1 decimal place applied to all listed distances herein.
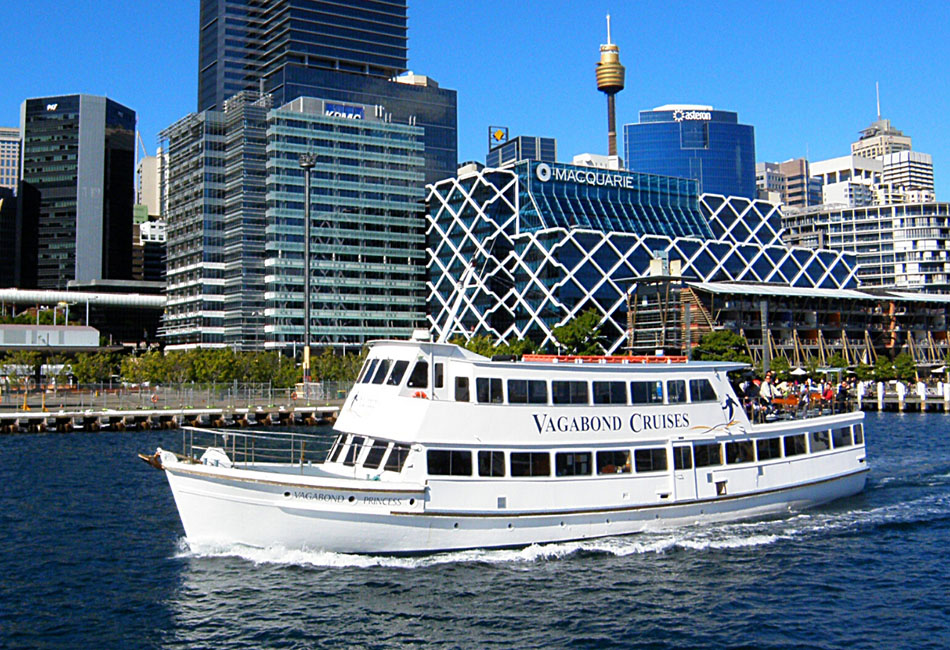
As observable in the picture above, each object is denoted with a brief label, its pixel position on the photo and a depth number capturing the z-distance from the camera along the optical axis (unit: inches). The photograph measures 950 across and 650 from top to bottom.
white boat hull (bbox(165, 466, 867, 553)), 976.3
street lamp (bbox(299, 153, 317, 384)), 3587.6
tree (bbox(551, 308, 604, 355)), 4087.1
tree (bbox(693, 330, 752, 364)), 3808.6
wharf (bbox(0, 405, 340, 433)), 2516.0
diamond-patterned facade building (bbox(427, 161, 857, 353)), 4862.2
